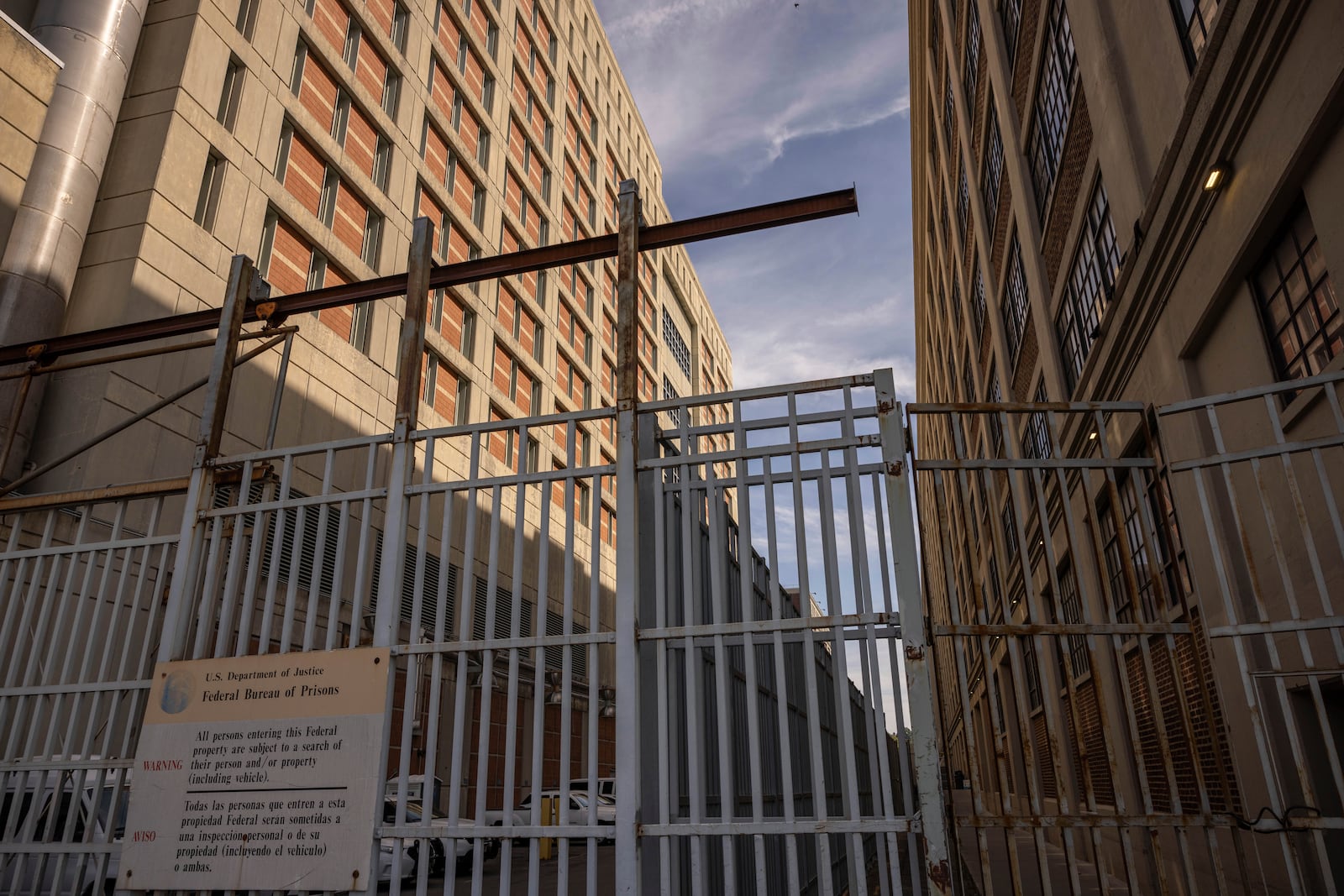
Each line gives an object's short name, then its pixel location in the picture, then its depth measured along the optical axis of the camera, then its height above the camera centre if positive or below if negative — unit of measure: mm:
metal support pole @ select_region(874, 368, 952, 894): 4473 +749
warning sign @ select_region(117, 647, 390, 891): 5352 +85
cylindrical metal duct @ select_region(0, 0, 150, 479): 13578 +9651
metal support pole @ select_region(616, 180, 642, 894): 4820 +1296
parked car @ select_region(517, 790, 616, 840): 19997 -497
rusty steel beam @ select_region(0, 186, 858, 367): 6445 +3926
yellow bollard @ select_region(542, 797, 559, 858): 19077 -1225
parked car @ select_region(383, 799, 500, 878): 15320 -1085
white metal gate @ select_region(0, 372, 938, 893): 4820 +843
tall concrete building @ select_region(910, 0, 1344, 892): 4965 +4472
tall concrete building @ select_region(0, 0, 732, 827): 14805 +12832
